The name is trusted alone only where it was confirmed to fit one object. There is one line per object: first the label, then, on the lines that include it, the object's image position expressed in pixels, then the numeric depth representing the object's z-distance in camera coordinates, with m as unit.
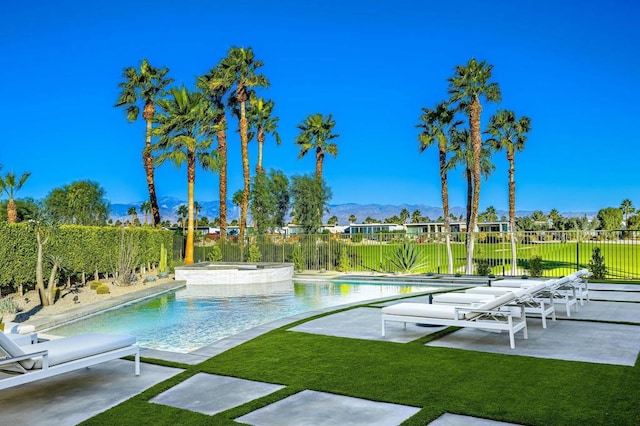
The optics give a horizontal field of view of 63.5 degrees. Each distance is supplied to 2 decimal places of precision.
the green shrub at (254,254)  22.70
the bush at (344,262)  21.12
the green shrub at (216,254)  23.31
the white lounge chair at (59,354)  4.28
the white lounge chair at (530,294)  7.34
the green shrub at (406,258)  18.75
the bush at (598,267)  15.65
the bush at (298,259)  21.77
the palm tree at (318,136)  30.38
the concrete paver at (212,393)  4.54
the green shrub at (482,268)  17.42
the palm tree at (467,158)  24.08
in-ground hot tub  17.94
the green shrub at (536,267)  16.78
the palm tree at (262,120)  32.81
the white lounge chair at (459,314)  6.42
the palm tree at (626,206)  77.69
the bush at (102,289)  14.41
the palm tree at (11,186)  21.92
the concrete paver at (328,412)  4.07
